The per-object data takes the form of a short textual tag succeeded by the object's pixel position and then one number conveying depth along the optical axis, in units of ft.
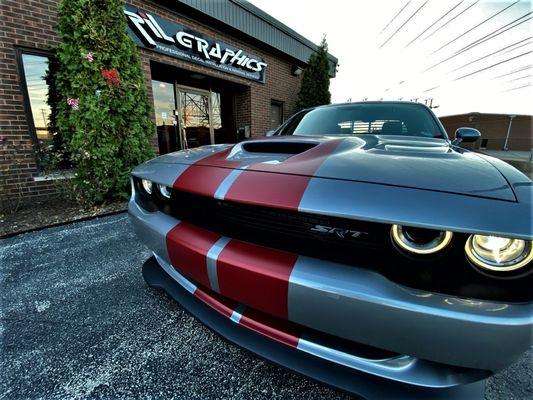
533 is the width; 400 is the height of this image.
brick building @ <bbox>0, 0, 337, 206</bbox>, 11.67
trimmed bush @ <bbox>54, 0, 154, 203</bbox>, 10.75
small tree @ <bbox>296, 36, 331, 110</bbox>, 26.86
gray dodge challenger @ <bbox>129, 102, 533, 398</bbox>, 1.98
